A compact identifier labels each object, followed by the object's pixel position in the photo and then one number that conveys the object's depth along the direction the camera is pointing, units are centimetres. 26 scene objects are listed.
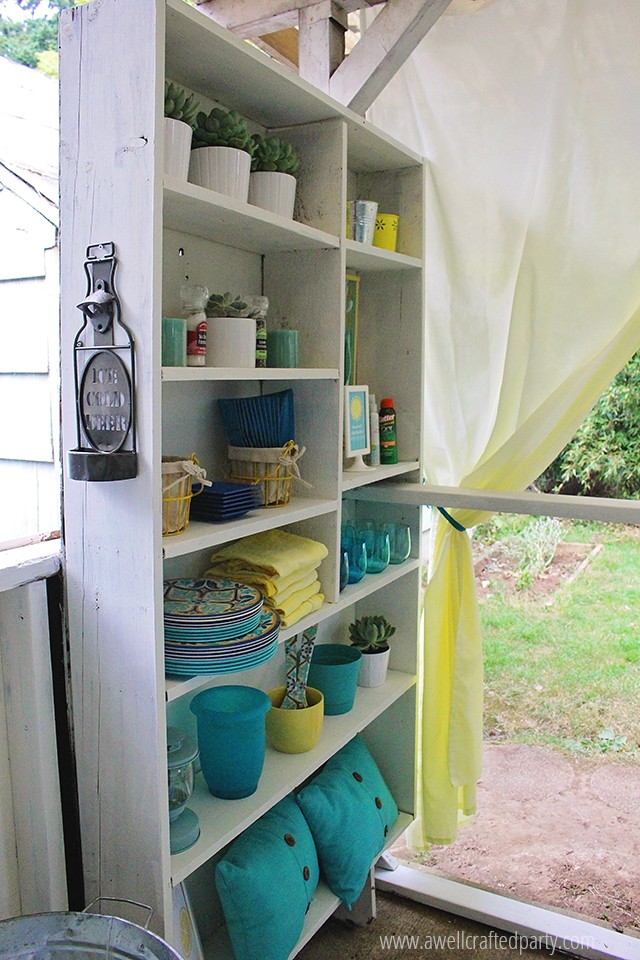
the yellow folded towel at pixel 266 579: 156
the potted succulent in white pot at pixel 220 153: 138
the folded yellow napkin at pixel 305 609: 159
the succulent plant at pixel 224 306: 147
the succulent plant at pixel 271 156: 151
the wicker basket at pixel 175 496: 132
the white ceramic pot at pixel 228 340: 143
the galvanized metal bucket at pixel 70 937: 120
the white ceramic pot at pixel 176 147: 125
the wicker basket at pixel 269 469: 161
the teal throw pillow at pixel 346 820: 186
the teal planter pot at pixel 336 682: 194
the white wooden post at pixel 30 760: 137
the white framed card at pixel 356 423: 183
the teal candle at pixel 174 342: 132
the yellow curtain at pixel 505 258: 185
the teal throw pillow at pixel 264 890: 159
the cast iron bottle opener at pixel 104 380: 122
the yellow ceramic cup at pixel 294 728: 175
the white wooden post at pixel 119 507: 120
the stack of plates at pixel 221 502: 145
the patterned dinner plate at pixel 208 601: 137
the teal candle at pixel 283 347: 165
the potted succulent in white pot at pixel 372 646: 210
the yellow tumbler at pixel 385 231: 196
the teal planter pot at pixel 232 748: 153
